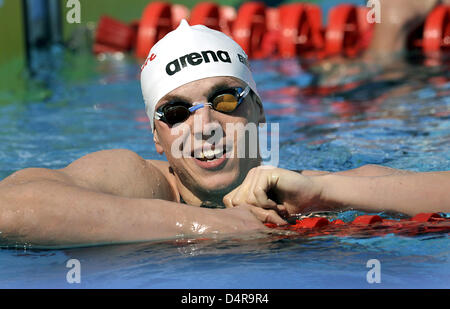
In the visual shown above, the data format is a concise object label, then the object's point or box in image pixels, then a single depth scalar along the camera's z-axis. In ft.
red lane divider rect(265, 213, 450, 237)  16.44
